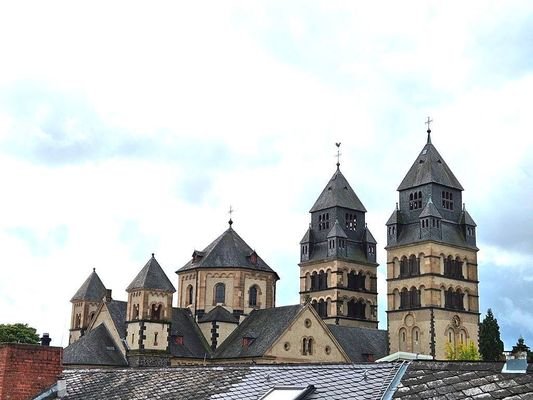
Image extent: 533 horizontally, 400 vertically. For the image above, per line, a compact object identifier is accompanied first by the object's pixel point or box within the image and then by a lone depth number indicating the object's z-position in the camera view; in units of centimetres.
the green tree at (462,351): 8669
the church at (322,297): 6675
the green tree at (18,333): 8428
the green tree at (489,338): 9300
